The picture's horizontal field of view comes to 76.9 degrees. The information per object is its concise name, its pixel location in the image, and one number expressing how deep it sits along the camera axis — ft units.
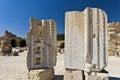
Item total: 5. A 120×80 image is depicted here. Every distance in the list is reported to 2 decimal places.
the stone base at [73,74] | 7.71
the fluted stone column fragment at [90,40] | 7.11
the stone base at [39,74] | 8.34
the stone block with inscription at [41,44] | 9.10
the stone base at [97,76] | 6.92
